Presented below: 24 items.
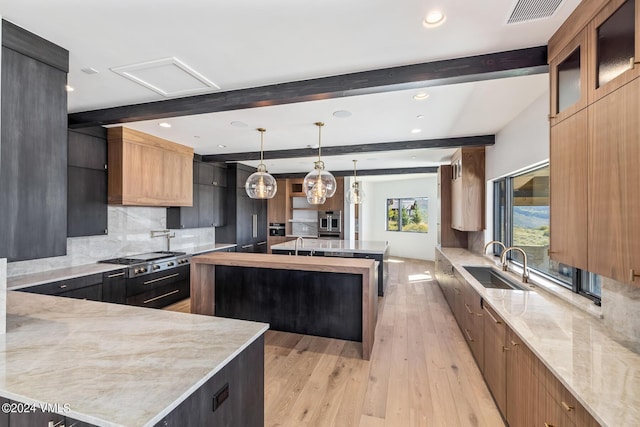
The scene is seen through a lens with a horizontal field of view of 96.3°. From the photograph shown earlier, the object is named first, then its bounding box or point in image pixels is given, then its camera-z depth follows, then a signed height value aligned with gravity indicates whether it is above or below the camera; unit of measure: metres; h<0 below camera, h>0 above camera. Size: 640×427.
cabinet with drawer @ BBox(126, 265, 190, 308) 4.03 -1.15
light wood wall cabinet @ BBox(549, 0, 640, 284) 1.23 +0.38
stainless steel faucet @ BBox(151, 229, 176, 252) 5.09 -0.39
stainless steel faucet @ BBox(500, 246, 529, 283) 2.90 -0.59
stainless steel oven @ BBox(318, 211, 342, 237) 8.01 -0.28
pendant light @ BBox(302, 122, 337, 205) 3.77 +0.40
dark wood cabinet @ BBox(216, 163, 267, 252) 6.62 +0.04
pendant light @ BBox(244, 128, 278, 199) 3.79 +0.38
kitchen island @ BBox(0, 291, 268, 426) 0.98 -0.64
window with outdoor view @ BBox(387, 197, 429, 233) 9.33 -0.02
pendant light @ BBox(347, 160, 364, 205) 6.29 +0.41
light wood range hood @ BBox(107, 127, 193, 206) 4.02 +0.66
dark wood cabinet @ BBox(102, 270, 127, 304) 3.69 -0.98
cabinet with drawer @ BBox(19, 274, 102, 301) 3.10 -0.87
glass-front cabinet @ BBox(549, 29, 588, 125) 1.55 +0.80
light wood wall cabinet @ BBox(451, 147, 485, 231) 4.62 +0.40
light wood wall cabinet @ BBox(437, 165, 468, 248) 5.73 -0.07
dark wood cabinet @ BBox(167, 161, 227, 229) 5.34 +0.21
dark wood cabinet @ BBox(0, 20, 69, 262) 1.60 +0.39
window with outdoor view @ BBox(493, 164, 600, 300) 2.44 -0.14
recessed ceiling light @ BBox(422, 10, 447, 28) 1.63 +1.13
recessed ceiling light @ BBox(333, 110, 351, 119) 3.24 +1.15
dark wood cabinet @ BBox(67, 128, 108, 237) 3.64 +0.41
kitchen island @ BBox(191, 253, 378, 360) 3.20 -0.99
